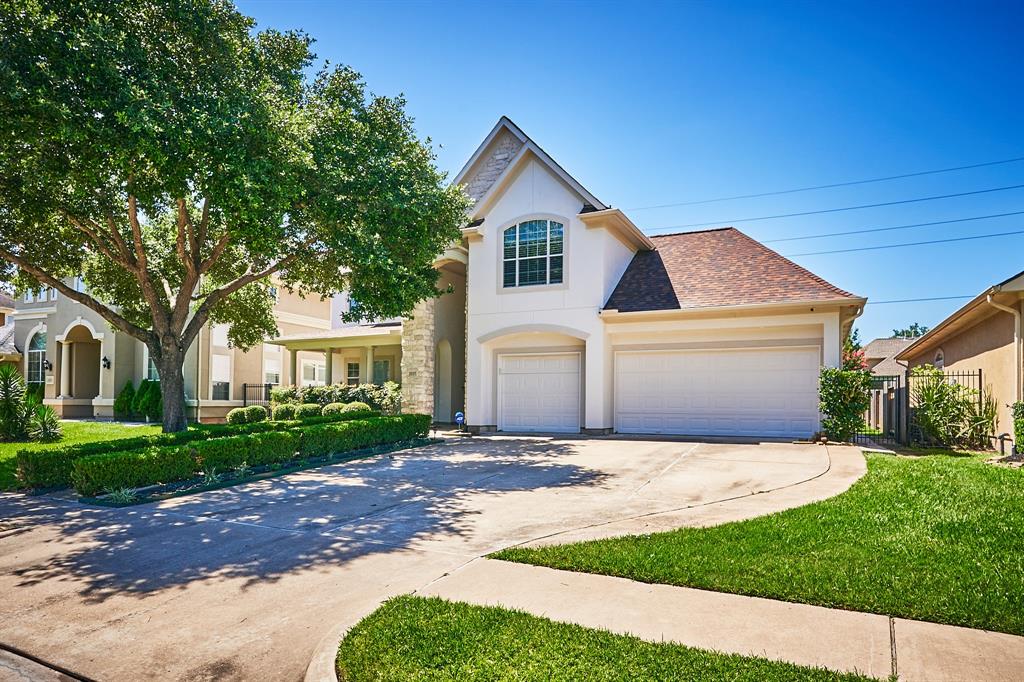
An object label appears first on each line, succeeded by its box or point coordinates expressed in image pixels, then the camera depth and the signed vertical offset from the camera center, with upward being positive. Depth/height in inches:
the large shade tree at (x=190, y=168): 396.5 +137.9
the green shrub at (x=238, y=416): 957.2 -89.4
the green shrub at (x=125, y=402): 1101.7 -78.8
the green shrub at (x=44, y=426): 743.7 -84.1
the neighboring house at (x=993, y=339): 525.7 +26.4
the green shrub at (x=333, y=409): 879.9 -70.5
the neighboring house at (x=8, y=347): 1279.5 +18.2
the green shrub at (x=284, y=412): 941.2 -81.1
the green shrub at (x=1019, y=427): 473.1 -46.8
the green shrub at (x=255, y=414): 952.9 -85.3
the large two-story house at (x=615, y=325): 657.6 +40.1
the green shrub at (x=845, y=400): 581.0 -34.2
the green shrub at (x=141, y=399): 1078.4 -72.6
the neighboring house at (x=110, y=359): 1074.7 -3.7
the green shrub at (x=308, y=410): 915.2 -75.8
